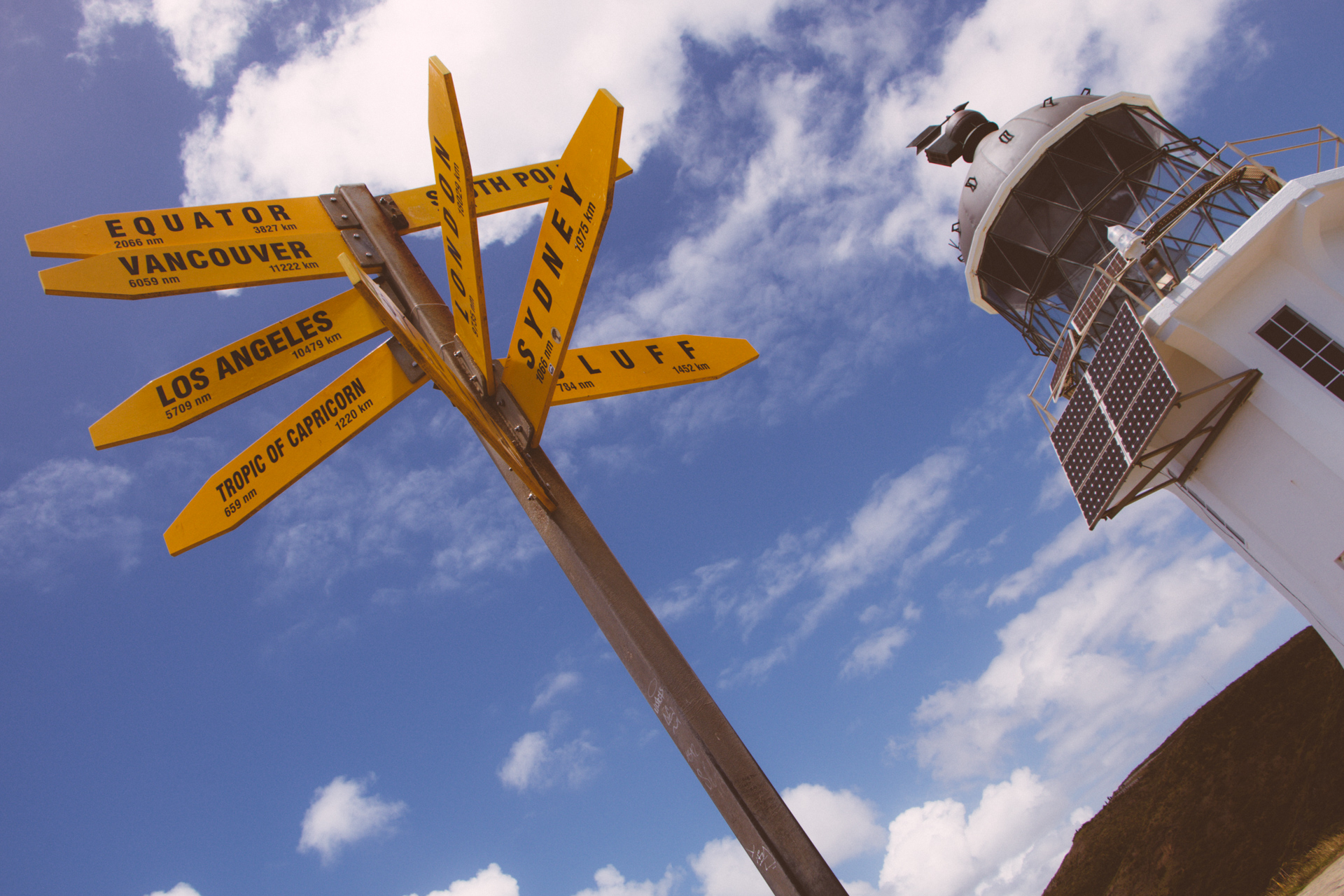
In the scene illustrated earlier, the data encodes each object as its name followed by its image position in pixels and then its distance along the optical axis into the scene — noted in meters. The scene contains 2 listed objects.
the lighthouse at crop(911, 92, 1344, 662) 12.23
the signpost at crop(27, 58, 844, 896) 3.26
